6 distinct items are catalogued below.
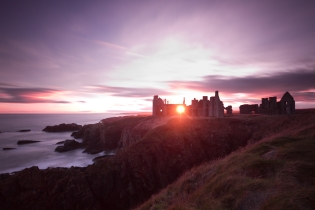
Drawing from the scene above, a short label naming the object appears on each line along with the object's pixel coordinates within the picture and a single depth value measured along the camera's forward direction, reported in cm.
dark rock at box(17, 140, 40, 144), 5936
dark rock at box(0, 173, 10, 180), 2769
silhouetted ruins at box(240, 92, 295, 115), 3872
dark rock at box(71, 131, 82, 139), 6990
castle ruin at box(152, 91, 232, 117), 3784
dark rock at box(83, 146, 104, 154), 4309
